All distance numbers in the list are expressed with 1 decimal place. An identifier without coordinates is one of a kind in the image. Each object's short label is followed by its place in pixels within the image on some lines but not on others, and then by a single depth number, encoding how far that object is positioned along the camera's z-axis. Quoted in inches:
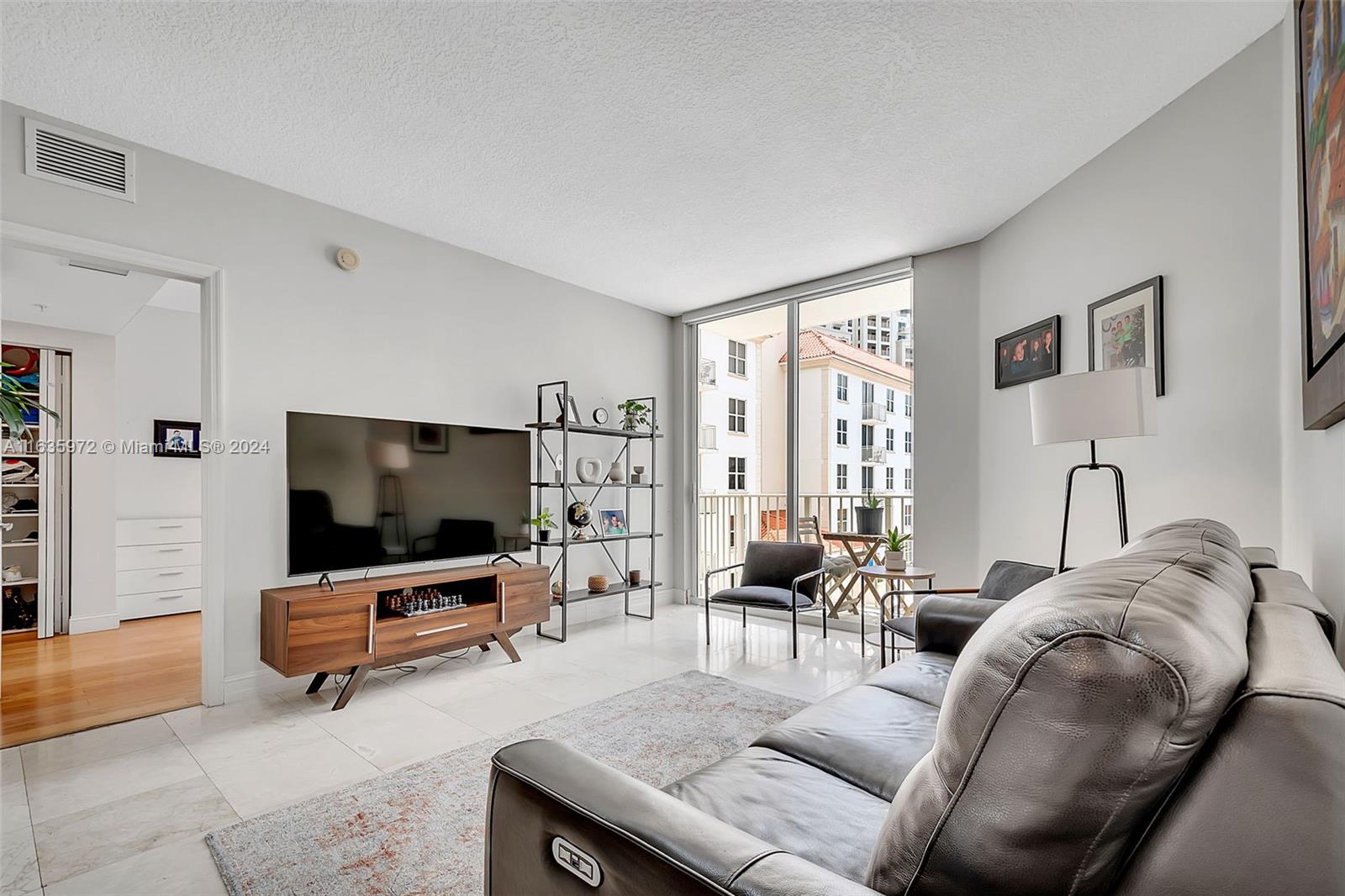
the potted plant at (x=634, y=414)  204.7
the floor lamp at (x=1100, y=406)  91.6
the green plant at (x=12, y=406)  109.4
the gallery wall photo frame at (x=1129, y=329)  107.9
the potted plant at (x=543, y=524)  176.7
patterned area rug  70.5
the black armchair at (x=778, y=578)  163.2
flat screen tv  132.0
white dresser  204.1
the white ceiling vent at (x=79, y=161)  108.7
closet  186.4
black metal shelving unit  177.3
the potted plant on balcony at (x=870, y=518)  189.5
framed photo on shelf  202.2
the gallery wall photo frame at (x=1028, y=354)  136.0
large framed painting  43.8
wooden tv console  120.9
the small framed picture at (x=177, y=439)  219.0
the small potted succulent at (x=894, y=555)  161.9
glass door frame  189.0
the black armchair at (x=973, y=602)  96.6
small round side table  151.1
